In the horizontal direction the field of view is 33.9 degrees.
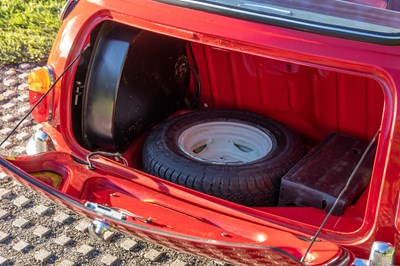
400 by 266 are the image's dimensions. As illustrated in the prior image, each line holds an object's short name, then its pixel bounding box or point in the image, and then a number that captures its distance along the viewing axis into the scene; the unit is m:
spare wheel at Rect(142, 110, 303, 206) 2.87
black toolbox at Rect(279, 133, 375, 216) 2.82
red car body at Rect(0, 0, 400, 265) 2.36
